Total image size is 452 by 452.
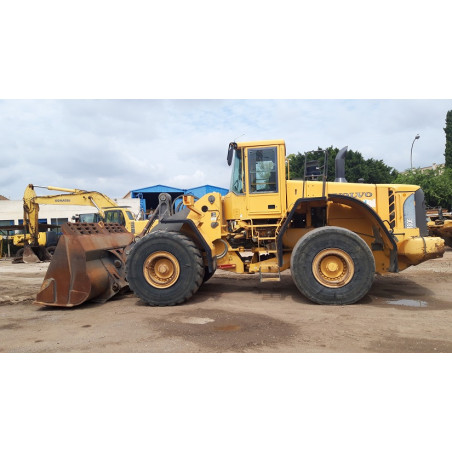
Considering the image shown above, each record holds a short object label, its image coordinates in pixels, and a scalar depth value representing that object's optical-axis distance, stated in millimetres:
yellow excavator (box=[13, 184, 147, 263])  17656
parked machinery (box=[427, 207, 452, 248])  13930
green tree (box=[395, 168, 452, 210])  22875
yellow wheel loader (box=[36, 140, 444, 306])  6199
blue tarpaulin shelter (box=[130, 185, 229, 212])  33688
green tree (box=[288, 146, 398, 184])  31091
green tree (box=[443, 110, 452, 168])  34344
